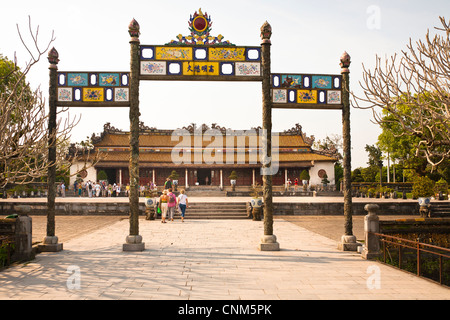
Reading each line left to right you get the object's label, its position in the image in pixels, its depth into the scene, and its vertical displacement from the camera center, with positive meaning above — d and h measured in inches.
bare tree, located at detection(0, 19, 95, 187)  246.4 +38.7
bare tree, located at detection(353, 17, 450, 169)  258.8 +74.7
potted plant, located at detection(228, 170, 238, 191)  1535.4 +31.9
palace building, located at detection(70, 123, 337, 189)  1704.0 +124.9
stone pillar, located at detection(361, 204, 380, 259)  319.3 -45.9
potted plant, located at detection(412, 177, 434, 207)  865.3 -8.7
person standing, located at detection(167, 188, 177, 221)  635.8 -34.5
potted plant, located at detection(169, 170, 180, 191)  1506.6 +28.1
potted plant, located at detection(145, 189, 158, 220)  685.9 -44.8
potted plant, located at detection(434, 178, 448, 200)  1273.6 -20.9
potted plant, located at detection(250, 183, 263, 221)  677.3 -45.9
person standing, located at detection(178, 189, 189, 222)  649.0 -30.5
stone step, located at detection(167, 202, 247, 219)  750.5 -54.5
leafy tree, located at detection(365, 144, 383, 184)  1943.9 +156.8
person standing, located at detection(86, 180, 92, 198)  1297.9 -13.1
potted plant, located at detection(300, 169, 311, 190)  1572.6 +30.0
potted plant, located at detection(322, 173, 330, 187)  1668.3 +15.5
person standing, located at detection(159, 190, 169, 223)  633.0 -31.8
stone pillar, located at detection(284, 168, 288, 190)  1737.6 +36.6
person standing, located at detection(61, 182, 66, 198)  1346.5 -23.8
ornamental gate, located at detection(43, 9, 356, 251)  354.6 +99.7
